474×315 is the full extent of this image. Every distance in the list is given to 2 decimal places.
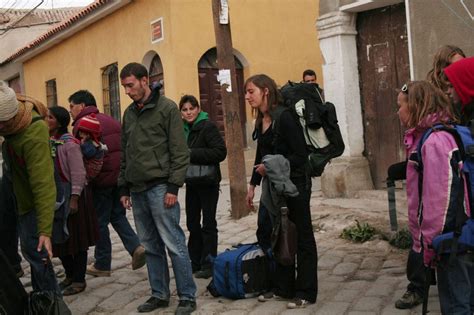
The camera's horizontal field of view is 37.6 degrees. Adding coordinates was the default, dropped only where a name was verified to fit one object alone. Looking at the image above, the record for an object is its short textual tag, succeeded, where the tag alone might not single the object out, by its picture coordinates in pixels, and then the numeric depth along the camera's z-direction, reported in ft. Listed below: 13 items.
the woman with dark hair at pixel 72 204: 19.80
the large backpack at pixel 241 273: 18.80
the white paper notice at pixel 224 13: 32.19
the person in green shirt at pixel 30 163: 14.79
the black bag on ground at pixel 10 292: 13.76
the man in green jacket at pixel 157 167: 17.75
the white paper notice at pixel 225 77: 32.35
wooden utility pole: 32.14
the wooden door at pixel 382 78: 30.60
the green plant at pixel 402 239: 23.55
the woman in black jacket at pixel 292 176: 17.74
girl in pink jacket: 12.52
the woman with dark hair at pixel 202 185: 21.25
